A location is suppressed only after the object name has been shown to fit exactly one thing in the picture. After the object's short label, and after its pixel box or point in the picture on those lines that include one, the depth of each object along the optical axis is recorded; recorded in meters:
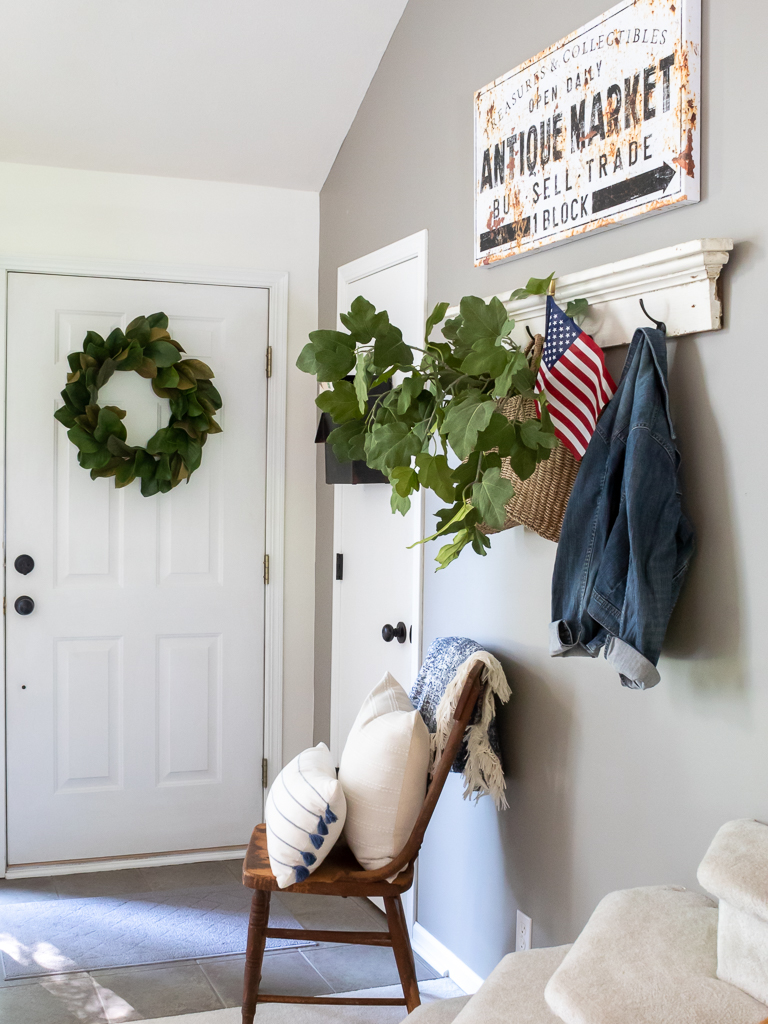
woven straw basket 1.77
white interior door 2.65
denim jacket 1.51
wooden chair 1.99
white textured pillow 1.99
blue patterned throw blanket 2.07
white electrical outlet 2.08
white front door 3.07
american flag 1.69
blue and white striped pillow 1.93
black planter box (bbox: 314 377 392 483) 2.74
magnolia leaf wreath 2.98
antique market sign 1.59
